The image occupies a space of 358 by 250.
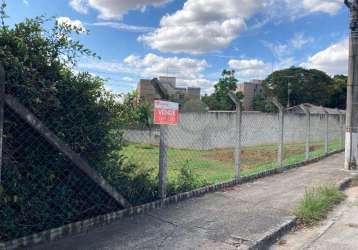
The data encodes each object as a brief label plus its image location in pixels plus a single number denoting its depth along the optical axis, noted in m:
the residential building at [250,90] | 92.84
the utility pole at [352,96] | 10.58
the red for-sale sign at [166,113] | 5.35
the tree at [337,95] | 78.75
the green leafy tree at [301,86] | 78.81
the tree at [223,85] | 70.88
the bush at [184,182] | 6.24
